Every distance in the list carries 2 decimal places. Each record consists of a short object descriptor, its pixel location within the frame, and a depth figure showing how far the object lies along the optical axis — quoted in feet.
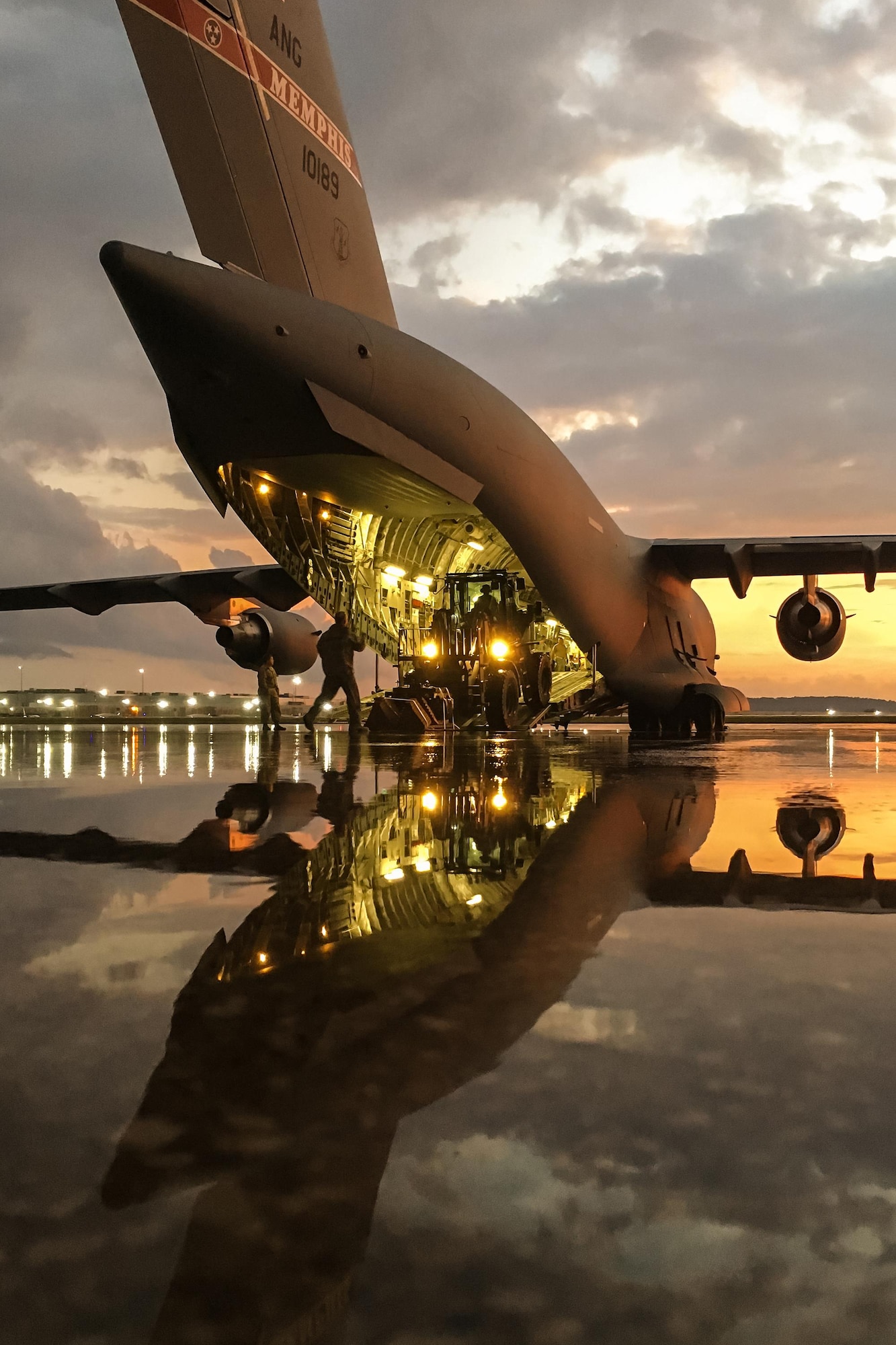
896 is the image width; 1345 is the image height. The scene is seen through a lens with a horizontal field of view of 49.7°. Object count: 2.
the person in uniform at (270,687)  54.80
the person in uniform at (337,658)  42.75
